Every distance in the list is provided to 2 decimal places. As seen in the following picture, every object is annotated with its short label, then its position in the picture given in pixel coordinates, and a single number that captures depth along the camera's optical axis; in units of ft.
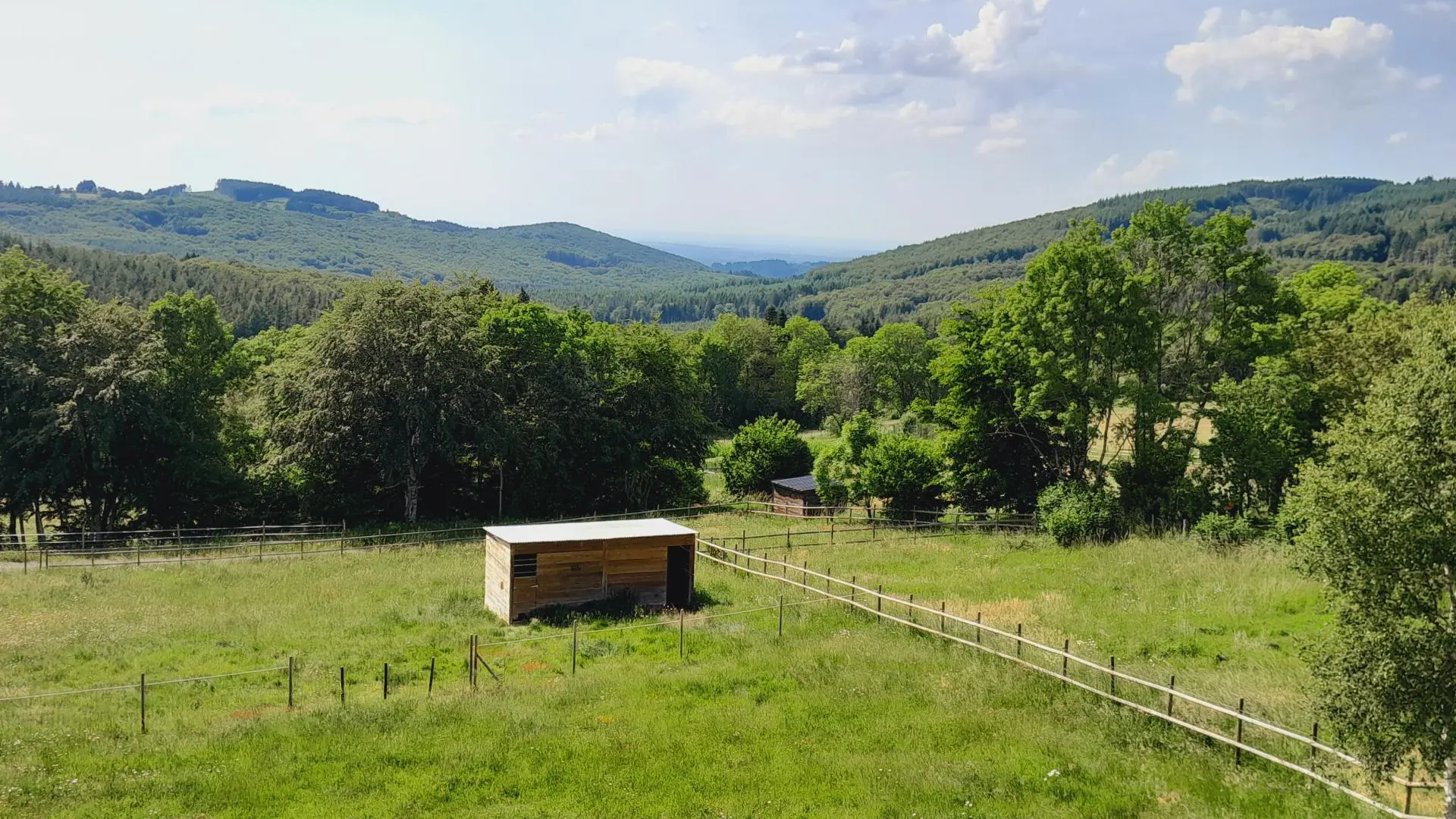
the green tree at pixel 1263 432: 110.52
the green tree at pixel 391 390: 132.87
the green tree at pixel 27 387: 123.75
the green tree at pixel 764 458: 180.45
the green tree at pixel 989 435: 135.64
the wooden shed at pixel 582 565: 81.87
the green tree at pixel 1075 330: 120.37
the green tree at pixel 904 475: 146.20
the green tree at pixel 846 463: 155.94
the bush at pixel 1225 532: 105.70
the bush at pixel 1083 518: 115.34
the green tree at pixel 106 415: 122.93
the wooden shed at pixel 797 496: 161.07
